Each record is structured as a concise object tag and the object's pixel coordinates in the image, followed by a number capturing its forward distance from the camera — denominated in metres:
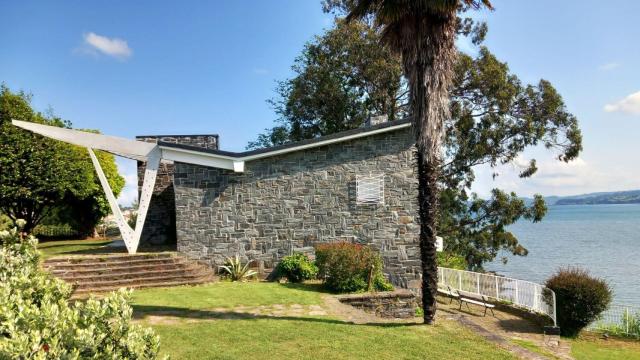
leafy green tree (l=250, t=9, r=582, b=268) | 24.92
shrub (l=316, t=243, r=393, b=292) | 13.04
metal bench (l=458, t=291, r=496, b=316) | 14.38
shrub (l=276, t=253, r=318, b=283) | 14.38
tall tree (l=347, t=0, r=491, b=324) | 9.47
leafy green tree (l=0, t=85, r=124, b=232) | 20.33
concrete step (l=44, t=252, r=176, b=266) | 13.55
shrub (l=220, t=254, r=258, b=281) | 14.61
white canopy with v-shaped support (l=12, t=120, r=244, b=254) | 14.93
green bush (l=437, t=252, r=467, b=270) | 21.93
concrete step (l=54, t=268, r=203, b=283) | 12.91
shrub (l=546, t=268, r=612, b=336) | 13.45
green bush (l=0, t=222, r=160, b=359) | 3.08
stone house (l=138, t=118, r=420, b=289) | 14.87
